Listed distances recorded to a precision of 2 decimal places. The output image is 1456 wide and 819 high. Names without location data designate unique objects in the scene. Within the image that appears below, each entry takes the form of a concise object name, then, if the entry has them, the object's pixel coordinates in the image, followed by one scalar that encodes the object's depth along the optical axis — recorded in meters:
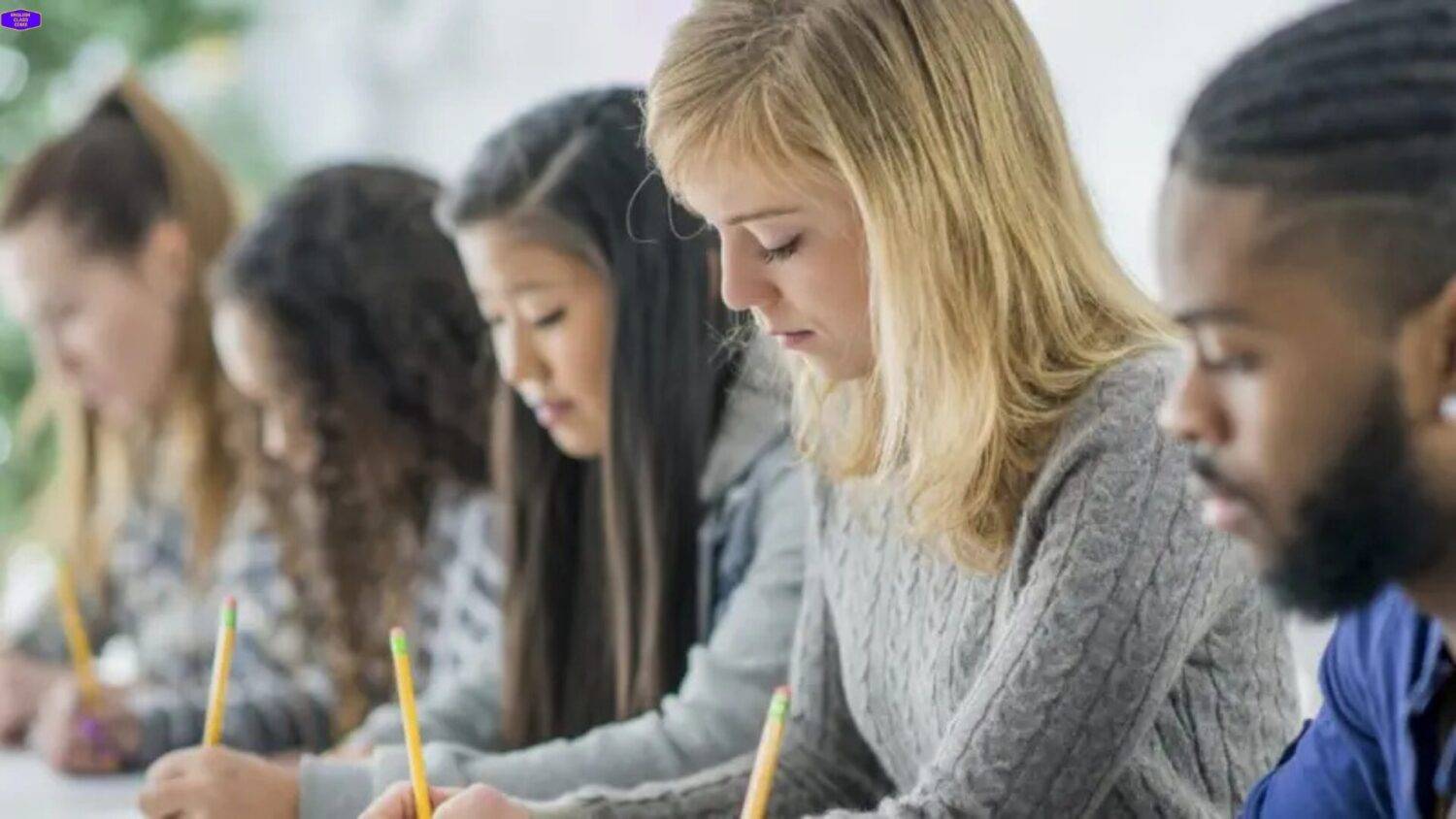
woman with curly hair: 3.04
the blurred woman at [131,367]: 3.32
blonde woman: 2.06
